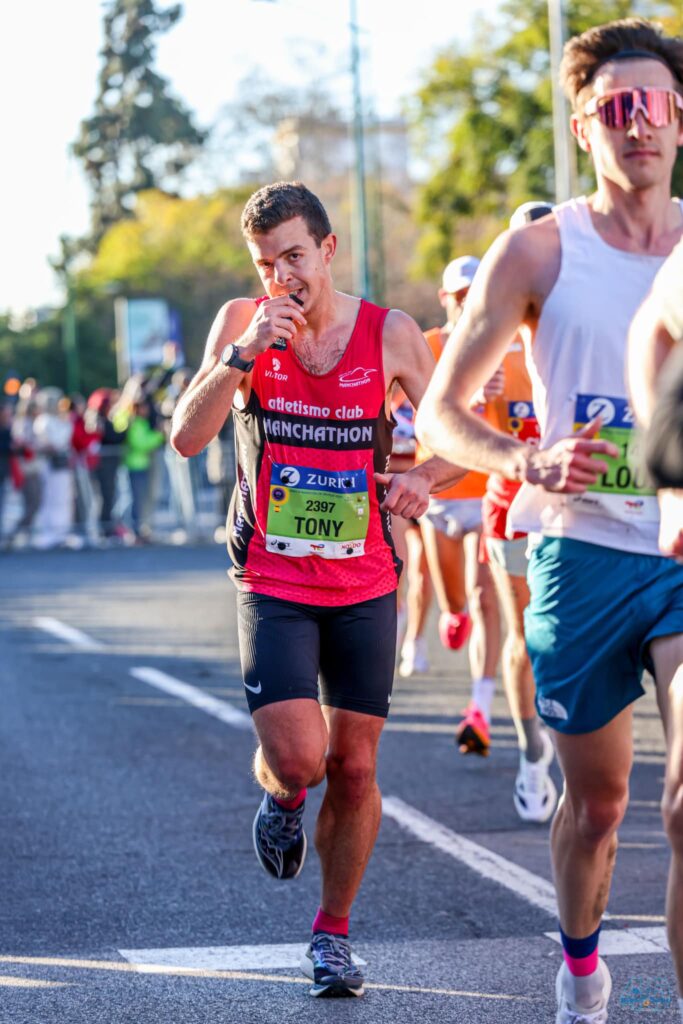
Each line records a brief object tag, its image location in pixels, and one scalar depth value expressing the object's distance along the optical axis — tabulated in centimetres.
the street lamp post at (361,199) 3228
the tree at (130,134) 6750
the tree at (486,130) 3878
